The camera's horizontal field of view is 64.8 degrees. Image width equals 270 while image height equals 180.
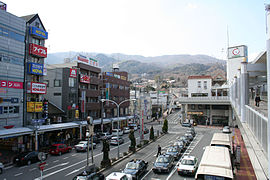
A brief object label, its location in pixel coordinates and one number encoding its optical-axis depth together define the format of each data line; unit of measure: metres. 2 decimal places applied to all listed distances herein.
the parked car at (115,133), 43.88
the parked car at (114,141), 35.69
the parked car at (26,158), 23.34
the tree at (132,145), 29.63
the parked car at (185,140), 34.44
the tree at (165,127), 47.69
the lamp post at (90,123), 20.93
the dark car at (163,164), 19.77
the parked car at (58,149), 28.22
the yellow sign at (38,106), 31.85
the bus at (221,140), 23.68
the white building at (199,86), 72.38
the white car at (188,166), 19.00
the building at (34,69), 31.30
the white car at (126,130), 49.19
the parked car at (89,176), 15.71
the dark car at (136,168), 18.06
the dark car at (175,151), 25.29
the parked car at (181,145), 29.56
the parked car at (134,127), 55.34
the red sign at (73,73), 41.93
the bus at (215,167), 13.20
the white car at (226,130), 49.38
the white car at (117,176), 14.96
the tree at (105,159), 21.96
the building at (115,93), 54.66
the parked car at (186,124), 63.84
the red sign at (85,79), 44.53
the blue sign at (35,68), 31.37
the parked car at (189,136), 38.85
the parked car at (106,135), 40.93
